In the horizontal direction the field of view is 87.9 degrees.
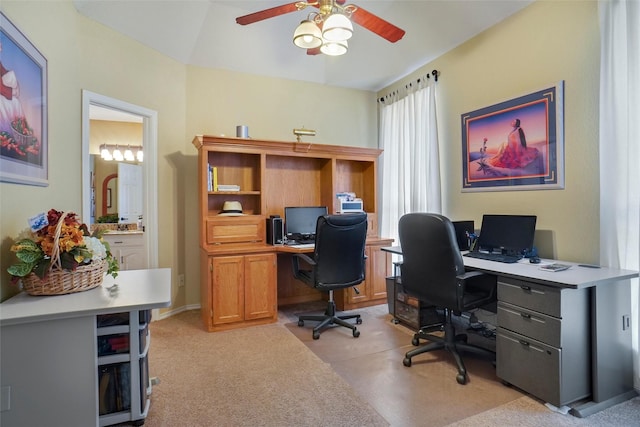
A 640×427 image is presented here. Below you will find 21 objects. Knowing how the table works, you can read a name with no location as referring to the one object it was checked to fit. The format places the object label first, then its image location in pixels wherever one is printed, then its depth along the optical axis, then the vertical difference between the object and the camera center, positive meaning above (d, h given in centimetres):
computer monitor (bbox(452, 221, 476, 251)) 307 -19
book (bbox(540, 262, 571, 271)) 211 -37
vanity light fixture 514 +96
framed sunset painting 252 +57
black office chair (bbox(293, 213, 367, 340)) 288 -40
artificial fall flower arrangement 159 -17
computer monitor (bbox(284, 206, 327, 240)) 376 -9
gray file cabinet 185 -77
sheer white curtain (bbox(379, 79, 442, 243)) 360 +64
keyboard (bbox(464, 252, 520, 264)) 242 -35
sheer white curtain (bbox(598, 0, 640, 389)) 206 +45
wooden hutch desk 315 -2
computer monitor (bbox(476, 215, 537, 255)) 255 -18
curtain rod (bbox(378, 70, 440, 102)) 357 +151
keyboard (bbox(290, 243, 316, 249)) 331 -34
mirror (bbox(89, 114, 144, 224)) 488 +106
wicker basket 165 -34
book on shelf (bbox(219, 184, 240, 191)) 346 +27
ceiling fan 201 +127
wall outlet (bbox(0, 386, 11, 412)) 138 -77
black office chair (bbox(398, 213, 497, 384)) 218 -46
